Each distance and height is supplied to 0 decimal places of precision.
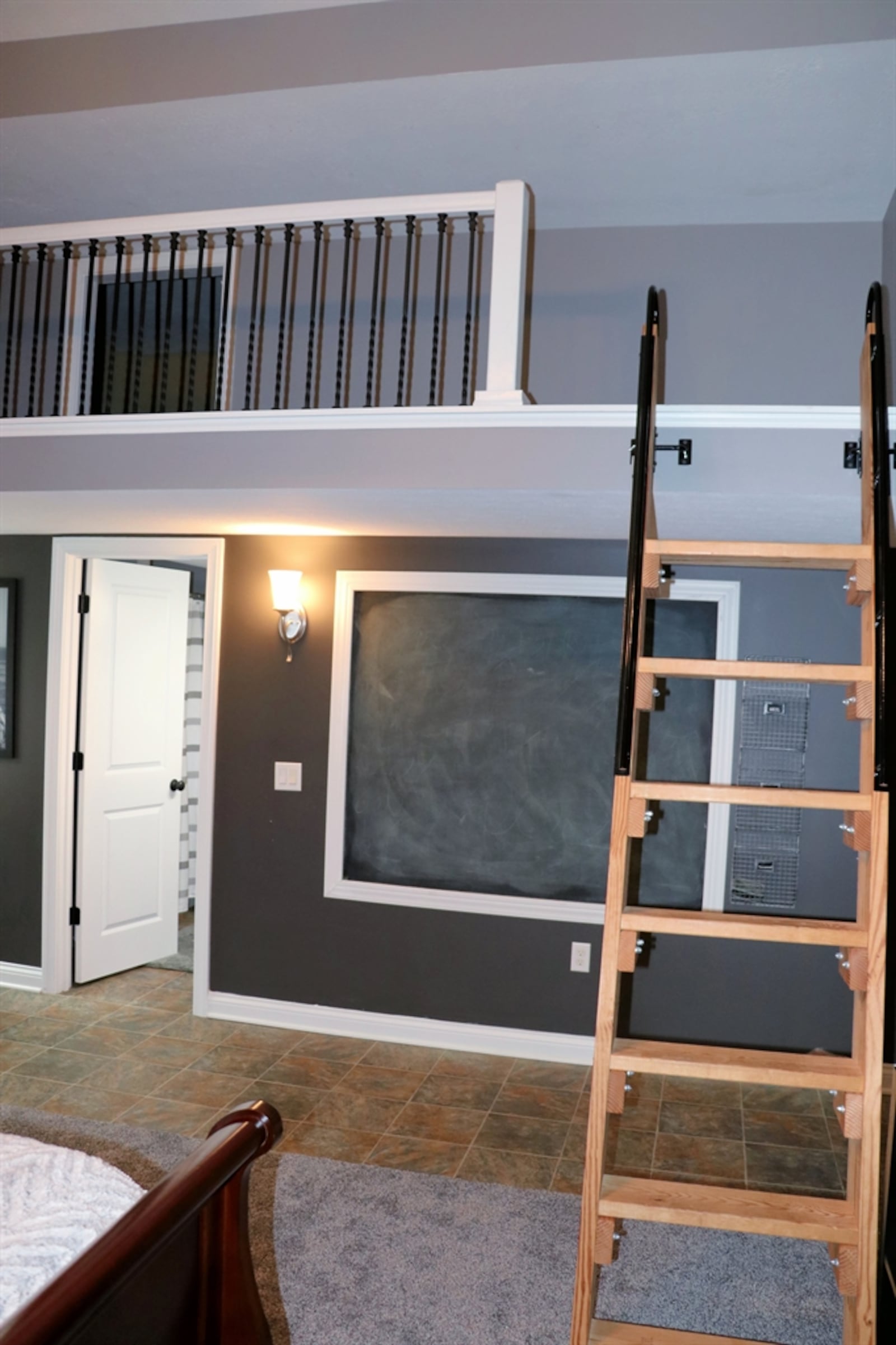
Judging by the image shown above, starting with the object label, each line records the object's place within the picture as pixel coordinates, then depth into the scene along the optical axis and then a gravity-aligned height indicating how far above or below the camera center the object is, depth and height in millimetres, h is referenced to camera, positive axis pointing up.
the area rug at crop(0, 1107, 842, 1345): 2648 -1632
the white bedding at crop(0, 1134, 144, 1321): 1514 -880
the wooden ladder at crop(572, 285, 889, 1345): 2303 -767
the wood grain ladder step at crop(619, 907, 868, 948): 2340 -545
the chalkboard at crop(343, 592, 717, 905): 4379 -279
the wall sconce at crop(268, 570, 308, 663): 4680 +297
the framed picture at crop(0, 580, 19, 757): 5215 -26
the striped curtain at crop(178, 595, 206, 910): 6754 -517
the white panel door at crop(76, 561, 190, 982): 5219 -538
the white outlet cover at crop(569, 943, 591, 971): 4434 -1178
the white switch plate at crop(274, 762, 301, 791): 4777 -483
